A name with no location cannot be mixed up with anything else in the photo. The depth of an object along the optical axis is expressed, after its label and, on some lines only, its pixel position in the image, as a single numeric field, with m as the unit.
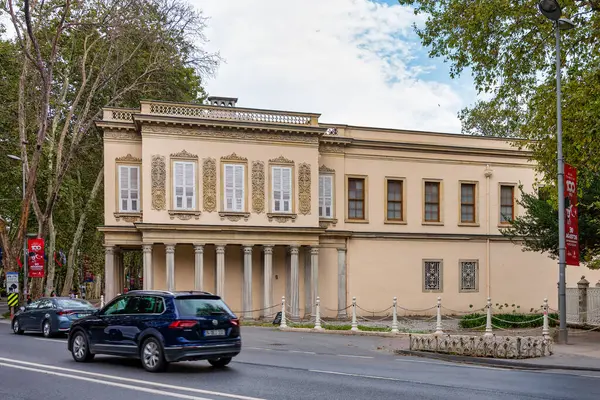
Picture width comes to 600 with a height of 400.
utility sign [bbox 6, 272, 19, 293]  34.75
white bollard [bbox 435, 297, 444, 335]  23.17
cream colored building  33.38
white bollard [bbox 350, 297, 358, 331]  25.95
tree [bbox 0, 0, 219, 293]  33.62
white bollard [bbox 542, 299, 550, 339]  19.49
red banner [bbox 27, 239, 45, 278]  33.81
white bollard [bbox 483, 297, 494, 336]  21.52
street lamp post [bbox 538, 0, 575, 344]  18.87
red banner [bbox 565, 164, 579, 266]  19.58
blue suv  12.78
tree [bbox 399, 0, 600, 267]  19.97
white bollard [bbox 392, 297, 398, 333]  24.63
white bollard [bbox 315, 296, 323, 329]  26.91
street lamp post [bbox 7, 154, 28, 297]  35.69
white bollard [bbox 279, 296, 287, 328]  27.66
